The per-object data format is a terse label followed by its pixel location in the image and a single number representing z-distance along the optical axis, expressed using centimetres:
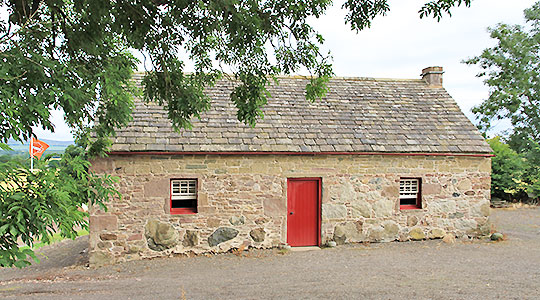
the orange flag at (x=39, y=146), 1753
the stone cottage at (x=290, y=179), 1010
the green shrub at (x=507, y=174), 1922
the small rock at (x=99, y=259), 974
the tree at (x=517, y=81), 2353
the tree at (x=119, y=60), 383
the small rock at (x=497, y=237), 1213
